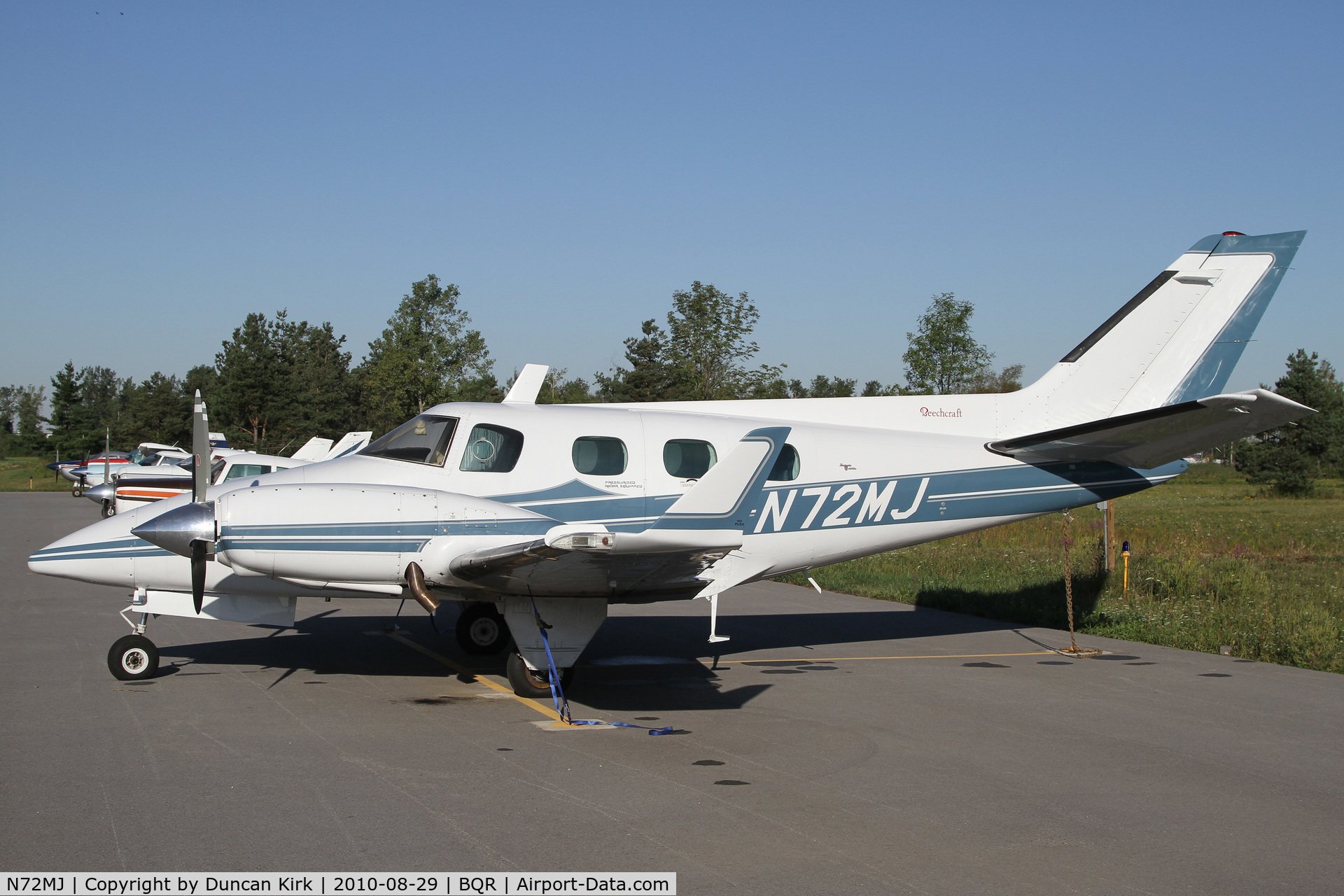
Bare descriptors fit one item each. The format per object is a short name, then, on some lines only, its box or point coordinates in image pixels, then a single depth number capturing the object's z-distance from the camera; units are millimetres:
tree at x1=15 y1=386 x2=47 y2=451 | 105875
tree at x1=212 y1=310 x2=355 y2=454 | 66875
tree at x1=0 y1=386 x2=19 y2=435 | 181150
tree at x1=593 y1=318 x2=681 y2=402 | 57094
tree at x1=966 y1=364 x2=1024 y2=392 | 62381
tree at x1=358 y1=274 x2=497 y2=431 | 49094
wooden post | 15734
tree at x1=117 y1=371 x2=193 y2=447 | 81875
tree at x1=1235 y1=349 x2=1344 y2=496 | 53812
